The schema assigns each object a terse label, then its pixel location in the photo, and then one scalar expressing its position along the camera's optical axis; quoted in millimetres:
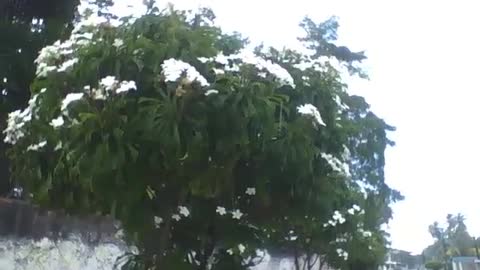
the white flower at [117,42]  3297
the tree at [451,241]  36625
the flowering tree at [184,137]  2988
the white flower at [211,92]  3018
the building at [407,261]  26720
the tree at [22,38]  7199
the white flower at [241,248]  3895
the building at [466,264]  24545
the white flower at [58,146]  3167
